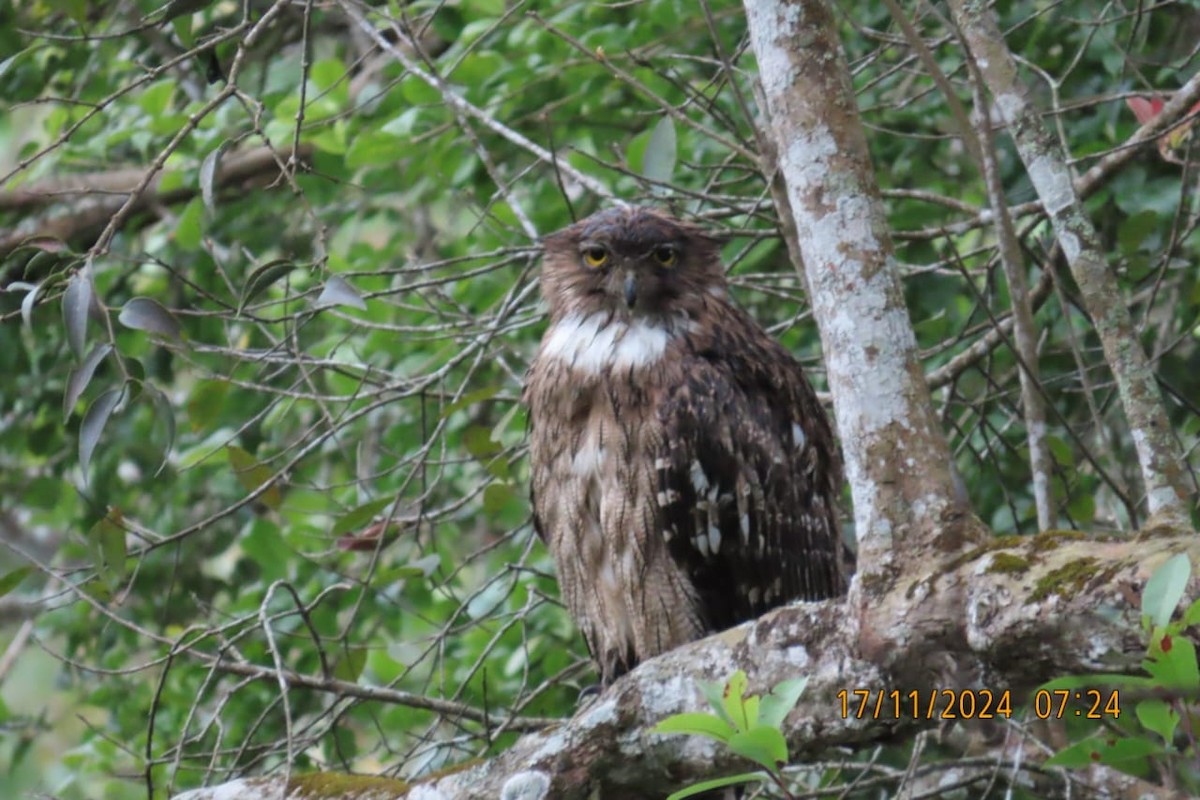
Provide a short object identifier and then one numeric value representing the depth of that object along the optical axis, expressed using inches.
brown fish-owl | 669.2
